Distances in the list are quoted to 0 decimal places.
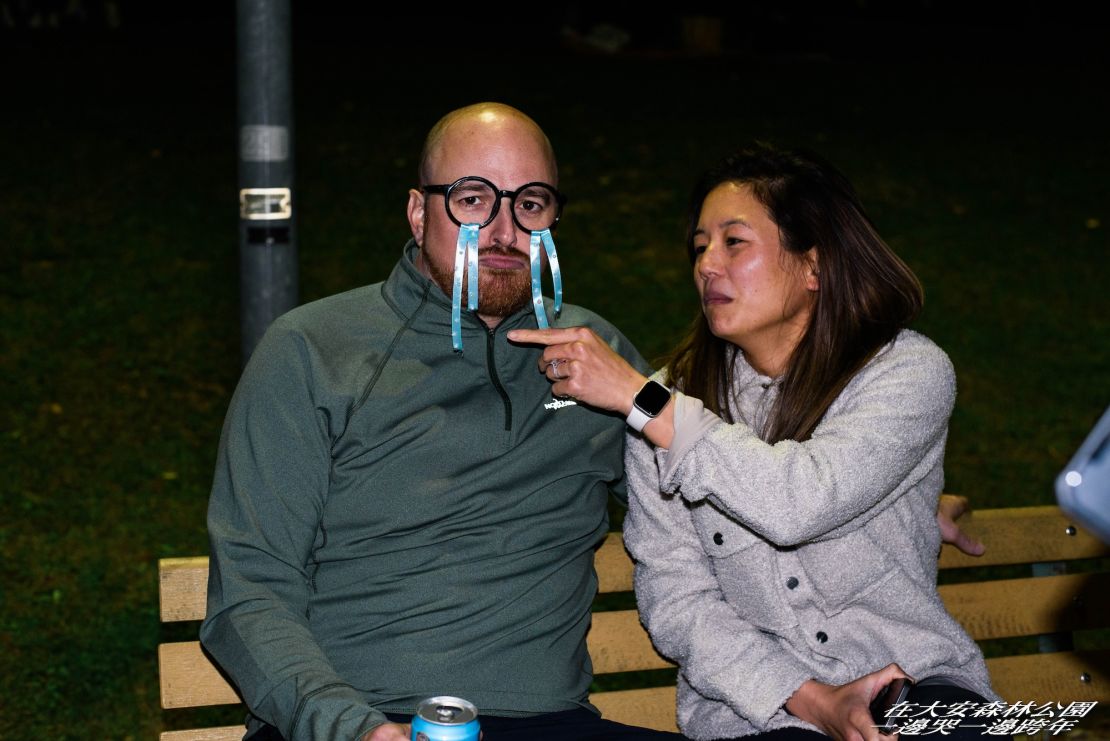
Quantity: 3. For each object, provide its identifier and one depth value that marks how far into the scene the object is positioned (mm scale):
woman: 3650
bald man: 3664
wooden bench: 4418
